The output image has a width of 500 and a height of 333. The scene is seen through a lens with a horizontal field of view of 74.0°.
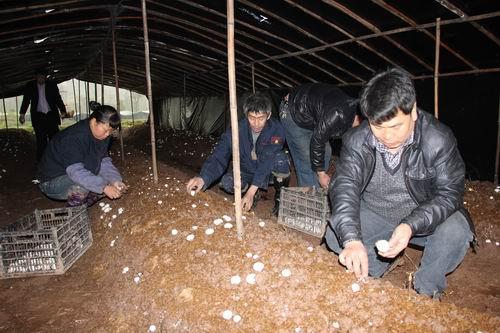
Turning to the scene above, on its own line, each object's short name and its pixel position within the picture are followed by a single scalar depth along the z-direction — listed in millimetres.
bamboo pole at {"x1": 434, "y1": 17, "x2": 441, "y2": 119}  4406
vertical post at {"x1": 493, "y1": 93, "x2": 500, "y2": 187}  5083
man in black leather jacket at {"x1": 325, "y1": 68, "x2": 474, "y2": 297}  2061
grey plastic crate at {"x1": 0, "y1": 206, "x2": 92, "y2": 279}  3164
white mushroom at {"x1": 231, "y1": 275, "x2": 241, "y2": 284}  2391
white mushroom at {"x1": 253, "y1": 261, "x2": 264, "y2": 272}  2436
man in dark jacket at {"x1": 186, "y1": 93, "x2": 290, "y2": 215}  3977
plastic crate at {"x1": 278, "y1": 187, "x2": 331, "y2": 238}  3859
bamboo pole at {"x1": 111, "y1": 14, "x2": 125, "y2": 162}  6995
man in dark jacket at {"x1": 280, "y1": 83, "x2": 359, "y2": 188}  3980
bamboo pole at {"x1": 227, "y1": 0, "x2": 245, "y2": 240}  2416
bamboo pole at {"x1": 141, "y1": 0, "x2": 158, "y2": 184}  4316
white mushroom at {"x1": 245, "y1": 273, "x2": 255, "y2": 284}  2357
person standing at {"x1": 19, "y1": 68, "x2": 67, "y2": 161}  7227
